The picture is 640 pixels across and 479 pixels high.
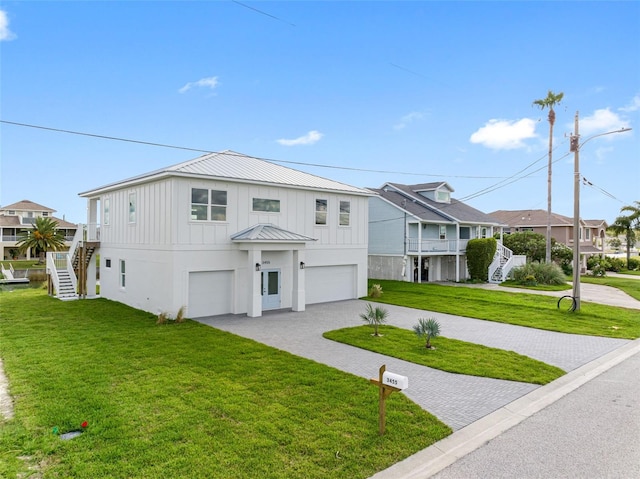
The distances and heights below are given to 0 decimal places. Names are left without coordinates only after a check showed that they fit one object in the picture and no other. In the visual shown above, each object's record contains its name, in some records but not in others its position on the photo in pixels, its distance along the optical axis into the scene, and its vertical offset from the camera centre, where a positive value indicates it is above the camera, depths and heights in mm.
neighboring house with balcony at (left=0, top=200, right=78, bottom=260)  51344 +2342
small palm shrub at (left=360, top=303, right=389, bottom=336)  12398 -2321
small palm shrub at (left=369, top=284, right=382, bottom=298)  21016 -2594
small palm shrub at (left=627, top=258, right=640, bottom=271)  42875 -2241
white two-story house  15008 +144
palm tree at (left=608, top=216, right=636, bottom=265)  43812 +1893
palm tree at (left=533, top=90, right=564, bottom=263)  31219 +10728
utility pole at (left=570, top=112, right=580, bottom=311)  16141 +1722
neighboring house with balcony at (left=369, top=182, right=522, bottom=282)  28156 +468
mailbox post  5535 -2027
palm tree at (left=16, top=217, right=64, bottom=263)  44625 +458
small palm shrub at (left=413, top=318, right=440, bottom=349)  10609 -2325
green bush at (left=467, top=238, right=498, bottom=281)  28766 -837
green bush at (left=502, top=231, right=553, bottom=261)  33250 -34
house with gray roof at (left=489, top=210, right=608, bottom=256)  40688 +1991
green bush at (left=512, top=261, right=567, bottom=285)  27156 -2082
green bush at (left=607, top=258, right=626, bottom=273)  40812 -2074
